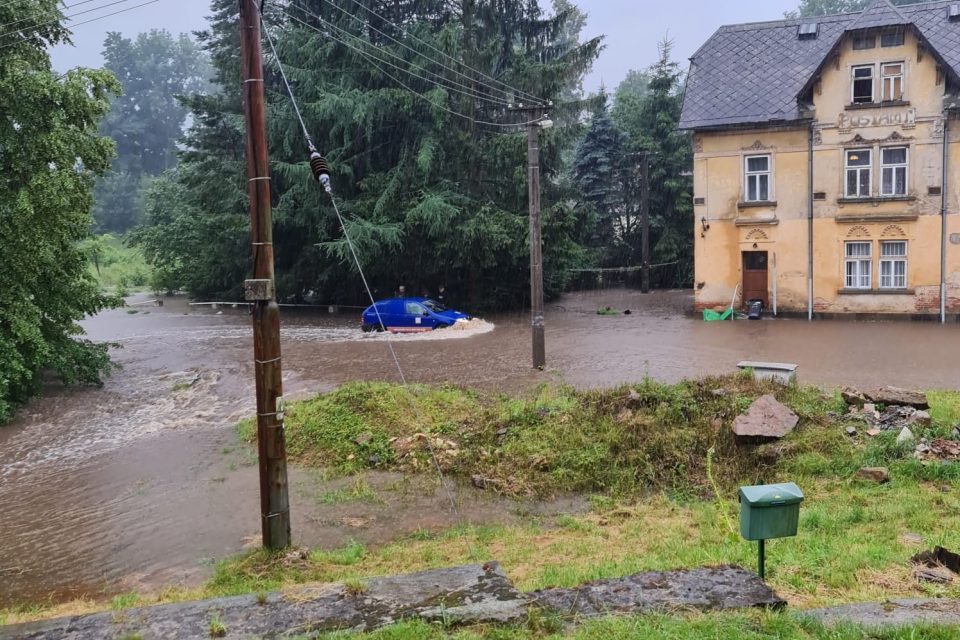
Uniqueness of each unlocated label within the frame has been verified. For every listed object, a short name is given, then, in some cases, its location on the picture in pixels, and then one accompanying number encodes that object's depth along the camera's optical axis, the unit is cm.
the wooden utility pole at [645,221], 4169
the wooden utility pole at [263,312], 834
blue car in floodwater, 2817
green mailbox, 593
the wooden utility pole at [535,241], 1834
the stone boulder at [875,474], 998
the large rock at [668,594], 552
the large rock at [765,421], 1123
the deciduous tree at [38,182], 1639
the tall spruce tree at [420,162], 3148
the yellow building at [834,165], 2714
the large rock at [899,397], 1221
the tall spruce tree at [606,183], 5028
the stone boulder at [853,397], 1247
